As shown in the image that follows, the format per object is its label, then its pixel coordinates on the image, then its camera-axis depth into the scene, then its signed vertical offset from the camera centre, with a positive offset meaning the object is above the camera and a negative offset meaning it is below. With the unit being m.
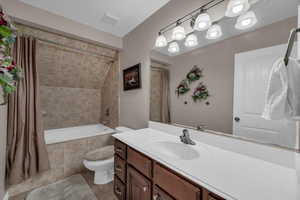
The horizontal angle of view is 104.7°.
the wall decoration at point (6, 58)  0.72 +0.26
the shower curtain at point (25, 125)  1.42 -0.35
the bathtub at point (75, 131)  2.34 -0.77
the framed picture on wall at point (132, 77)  1.86 +0.36
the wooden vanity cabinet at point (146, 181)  0.65 -0.60
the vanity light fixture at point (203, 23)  0.87 +0.70
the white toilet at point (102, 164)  1.56 -0.89
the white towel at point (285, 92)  0.49 +0.03
